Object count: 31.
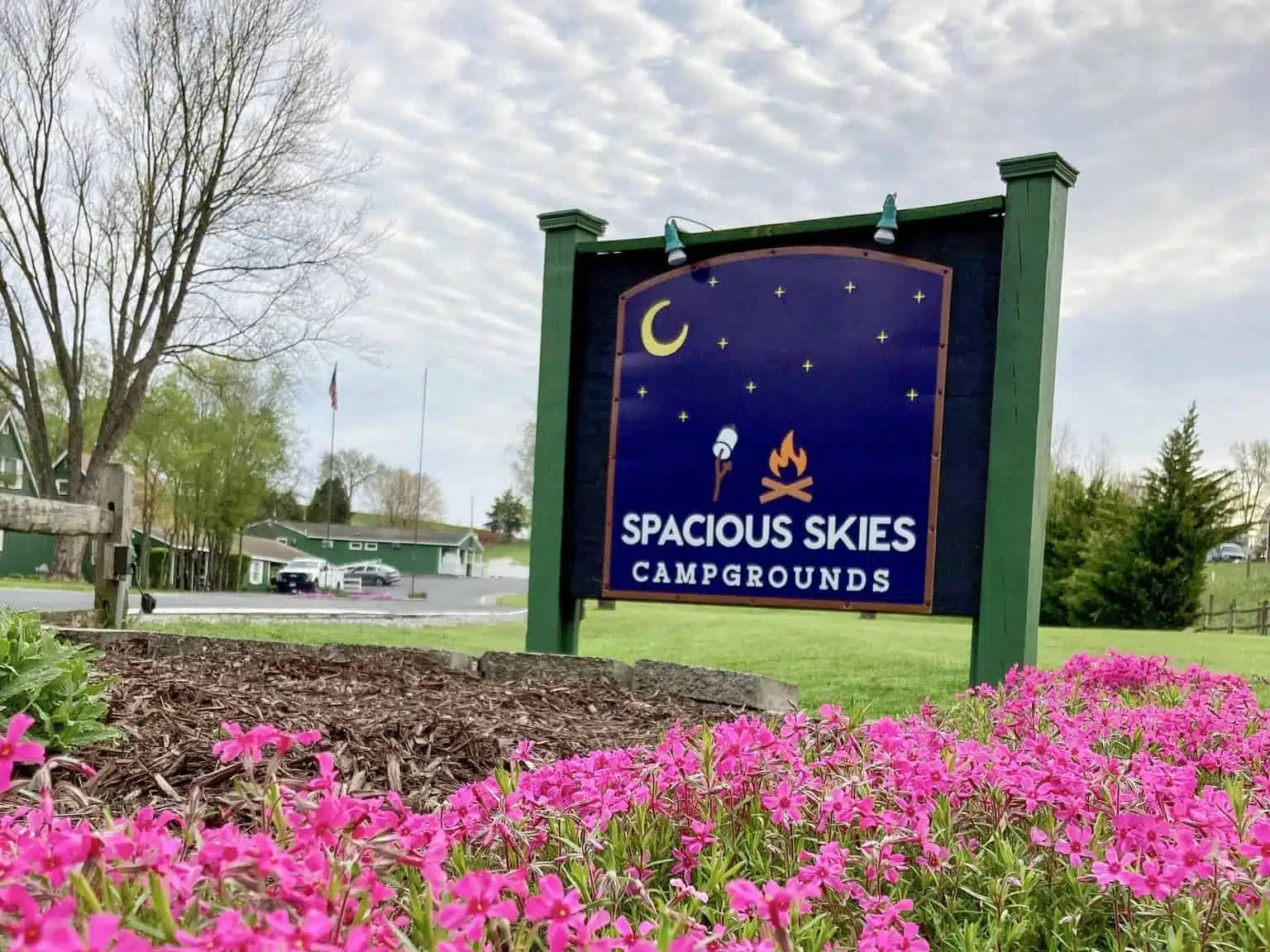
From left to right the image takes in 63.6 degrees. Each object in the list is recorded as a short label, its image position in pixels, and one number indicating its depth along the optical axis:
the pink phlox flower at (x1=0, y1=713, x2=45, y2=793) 1.28
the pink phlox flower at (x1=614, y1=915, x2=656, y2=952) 1.16
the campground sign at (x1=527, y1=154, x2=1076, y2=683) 5.33
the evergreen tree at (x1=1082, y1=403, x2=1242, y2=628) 18.64
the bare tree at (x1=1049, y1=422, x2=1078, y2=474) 28.74
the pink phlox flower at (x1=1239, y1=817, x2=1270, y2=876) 1.64
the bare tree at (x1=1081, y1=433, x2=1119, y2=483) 23.34
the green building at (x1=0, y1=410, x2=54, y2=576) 36.66
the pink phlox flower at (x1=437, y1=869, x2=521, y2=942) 1.16
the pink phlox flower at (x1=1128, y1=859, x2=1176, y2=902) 1.64
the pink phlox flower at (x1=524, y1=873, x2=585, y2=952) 1.14
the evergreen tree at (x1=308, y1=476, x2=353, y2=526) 68.44
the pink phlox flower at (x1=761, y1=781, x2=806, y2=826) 2.12
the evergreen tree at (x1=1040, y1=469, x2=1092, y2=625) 20.61
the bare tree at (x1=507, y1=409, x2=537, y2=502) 29.70
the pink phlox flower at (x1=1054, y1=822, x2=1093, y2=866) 1.93
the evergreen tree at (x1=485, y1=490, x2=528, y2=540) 90.81
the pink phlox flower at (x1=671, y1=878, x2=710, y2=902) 1.66
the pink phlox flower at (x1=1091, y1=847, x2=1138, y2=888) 1.70
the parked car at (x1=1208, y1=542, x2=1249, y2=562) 48.92
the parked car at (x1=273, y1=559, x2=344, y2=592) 41.88
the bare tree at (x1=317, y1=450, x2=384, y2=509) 67.00
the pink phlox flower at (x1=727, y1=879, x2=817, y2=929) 1.13
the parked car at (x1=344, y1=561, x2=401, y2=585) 54.00
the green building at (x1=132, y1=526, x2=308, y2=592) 39.03
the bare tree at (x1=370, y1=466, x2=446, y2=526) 72.38
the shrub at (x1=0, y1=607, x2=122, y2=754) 3.12
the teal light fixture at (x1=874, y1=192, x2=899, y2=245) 5.62
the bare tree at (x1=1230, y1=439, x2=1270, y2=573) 42.00
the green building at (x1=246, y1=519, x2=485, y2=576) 64.81
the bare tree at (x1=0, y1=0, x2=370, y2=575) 17.56
